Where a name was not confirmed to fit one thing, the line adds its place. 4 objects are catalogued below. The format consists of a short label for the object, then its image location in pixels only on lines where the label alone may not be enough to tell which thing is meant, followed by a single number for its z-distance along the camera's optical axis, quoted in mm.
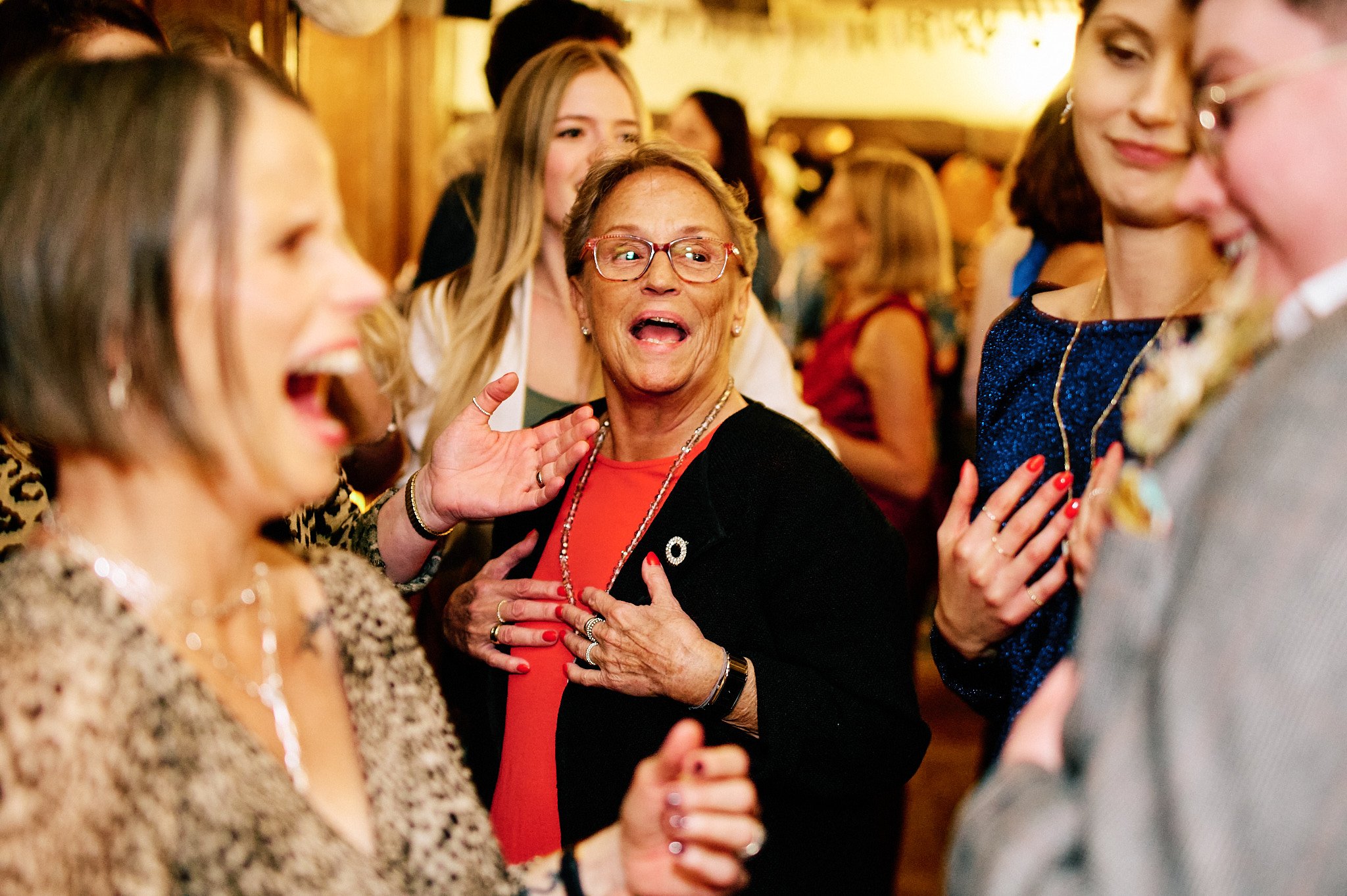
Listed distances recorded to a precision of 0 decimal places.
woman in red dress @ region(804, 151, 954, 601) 3543
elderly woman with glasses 1708
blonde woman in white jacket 2596
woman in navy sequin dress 1380
